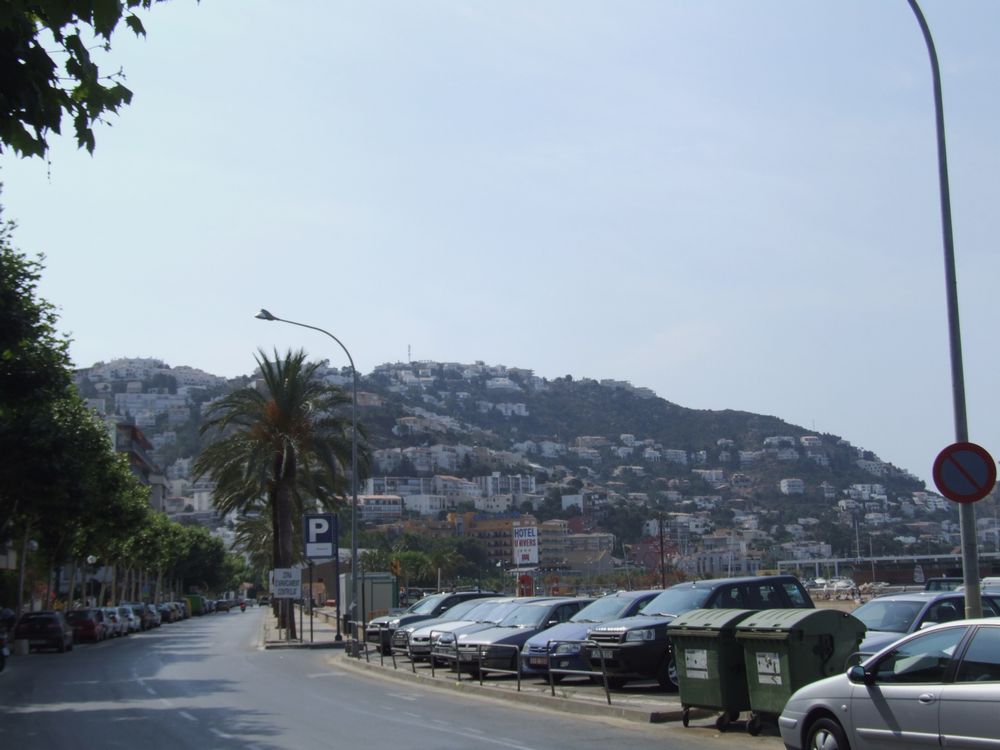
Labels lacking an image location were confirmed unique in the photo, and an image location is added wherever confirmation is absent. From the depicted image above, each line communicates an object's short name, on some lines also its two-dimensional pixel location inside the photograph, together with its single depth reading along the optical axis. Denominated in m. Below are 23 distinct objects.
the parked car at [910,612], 14.45
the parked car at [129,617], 57.16
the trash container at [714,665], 13.22
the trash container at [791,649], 12.23
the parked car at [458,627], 23.31
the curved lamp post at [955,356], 11.62
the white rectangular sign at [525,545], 27.44
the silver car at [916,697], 8.38
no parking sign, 11.27
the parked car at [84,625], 47.97
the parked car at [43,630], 39.53
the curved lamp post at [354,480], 33.91
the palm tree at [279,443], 40.94
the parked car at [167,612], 80.83
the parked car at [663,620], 16.88
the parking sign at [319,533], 35.12
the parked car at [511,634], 21.09
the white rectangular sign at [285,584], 37.66
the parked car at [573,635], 18.91
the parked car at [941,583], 23.89
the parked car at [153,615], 69.06
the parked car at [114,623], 52.47
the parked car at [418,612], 30.70
